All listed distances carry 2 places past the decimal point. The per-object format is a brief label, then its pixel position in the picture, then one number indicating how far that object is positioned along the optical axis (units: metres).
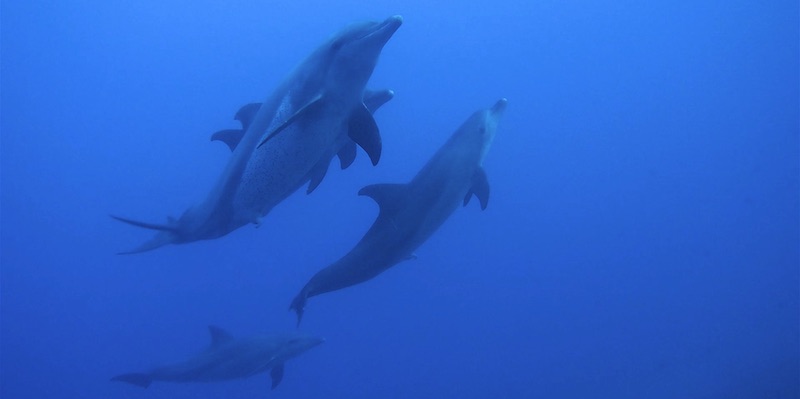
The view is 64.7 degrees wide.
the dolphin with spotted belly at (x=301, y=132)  4.57
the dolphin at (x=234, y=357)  9.43
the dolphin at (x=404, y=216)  5.22
